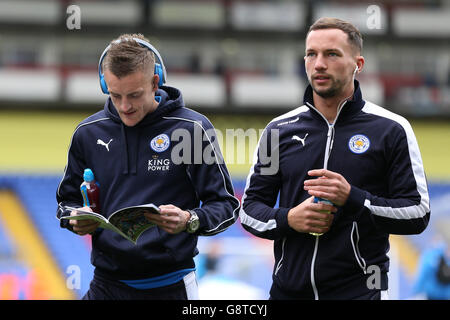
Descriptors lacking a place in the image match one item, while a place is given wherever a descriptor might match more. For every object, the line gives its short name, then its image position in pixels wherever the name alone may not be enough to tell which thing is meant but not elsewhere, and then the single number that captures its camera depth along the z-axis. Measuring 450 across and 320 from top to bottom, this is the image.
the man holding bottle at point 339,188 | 5.47
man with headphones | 5.65
